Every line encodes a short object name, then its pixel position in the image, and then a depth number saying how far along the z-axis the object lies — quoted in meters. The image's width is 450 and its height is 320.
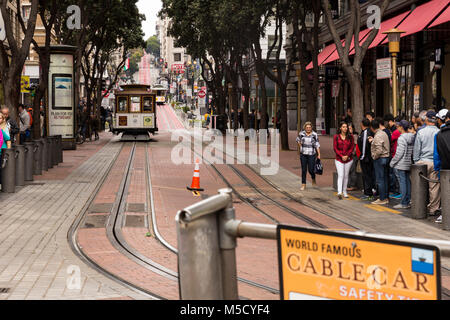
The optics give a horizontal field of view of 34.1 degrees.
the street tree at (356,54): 18.67
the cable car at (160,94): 119.25
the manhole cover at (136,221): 12.21
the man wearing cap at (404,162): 14.40
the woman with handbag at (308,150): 17.80
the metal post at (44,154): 21.95
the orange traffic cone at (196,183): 17.27
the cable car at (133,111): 43.47
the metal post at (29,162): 18.77
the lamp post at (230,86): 56.67
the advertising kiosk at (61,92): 31.14
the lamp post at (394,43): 17.09
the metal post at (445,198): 11.88
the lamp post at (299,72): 32.08
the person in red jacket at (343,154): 16.25
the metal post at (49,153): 23.02
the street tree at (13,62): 20.45
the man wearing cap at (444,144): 12.11
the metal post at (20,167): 17.61
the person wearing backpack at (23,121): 25.25
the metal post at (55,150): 24.26
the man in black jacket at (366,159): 16.22
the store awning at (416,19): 21.33
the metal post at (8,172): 16.36
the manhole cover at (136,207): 14.08
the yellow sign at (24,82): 32.09
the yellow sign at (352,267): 2.97
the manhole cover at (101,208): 13.90
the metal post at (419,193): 13.12
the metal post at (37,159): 20.73
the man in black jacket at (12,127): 19.83
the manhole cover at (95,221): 12.06
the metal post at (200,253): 3.27
